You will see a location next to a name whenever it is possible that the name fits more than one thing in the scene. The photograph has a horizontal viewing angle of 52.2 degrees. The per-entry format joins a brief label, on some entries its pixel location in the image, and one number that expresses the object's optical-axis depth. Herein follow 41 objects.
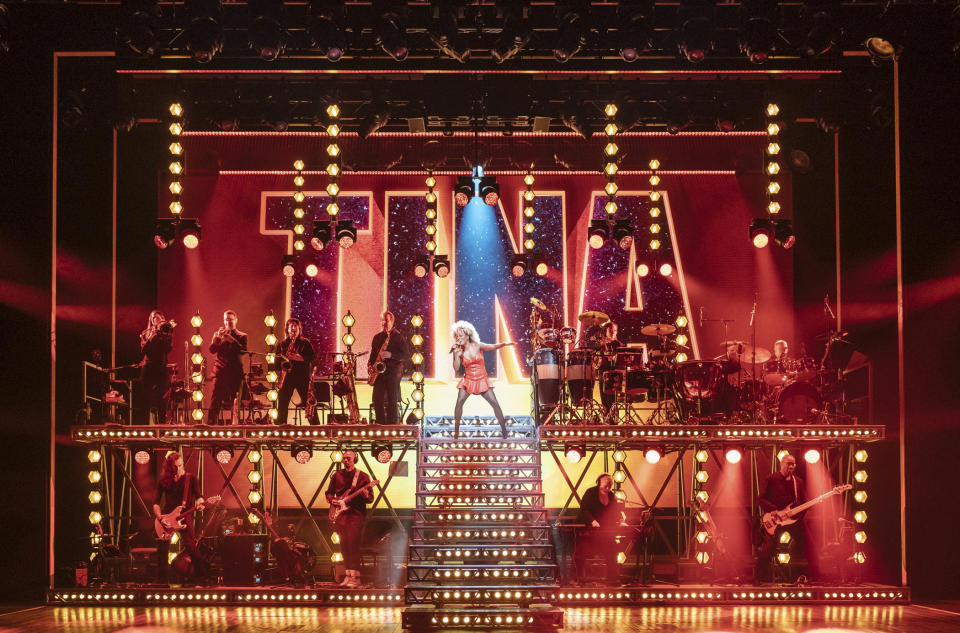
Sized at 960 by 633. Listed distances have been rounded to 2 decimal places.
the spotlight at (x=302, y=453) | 12.45
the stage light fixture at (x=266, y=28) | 11.38
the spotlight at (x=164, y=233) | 12.85
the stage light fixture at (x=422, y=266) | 14.06
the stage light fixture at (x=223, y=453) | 12.55
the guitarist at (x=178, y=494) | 11.62
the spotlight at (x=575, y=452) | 12.45
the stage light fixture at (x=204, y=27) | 11.34
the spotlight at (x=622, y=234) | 13.06
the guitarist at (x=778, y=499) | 11.59
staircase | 9.78
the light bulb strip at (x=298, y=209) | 13.38
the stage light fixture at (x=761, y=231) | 12.88
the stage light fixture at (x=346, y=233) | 13.30
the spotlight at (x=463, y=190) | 13.16
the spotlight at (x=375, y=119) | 12.40
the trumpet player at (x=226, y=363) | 12.62
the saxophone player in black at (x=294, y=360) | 12.55
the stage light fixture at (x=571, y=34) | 11.35
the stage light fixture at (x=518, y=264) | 13.96
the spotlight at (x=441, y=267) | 14.01
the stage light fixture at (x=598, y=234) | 13.08
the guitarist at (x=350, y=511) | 11.49
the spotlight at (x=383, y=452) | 12.56
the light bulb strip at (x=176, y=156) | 12.66
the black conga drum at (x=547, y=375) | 12.71
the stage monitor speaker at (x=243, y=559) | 11.38
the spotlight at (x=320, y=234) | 13.33
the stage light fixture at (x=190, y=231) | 12.88
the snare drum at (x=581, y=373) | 12.50
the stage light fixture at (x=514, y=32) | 11.33
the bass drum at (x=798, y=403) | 12.19
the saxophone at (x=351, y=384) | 12.27
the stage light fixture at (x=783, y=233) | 12.86
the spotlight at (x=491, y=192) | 13.26
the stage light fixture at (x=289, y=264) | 13.57
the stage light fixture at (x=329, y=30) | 11.33
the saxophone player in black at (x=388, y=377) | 12.48
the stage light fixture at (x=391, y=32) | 11.26
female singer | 12.05
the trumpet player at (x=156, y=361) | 12.49
